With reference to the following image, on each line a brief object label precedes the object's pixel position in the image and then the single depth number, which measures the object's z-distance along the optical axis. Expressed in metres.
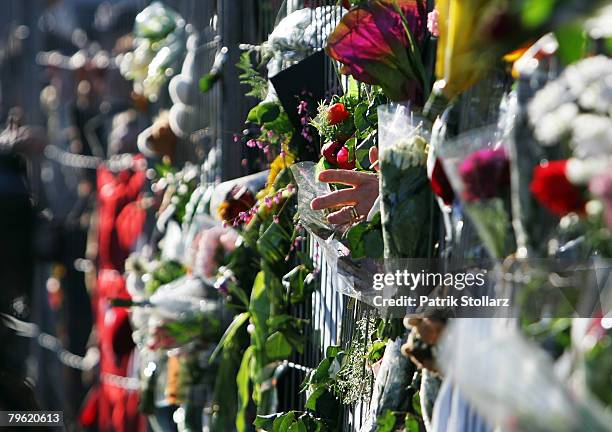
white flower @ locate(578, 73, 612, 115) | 3.52
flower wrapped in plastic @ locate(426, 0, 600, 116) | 3.23
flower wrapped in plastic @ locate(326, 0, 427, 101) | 6.00
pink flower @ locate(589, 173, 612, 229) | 3.40
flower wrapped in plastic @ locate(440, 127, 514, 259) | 4.15
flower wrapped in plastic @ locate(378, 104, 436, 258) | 5.64
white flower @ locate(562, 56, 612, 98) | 3.59
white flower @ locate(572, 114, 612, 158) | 3.44
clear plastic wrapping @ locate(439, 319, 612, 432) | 3.44
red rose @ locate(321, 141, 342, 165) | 7.00
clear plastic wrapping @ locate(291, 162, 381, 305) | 6.21
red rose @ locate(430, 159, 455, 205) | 5.06
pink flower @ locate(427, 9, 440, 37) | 5.62
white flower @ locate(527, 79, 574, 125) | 3.70
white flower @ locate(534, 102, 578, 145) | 3.63
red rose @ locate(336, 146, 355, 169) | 6.81
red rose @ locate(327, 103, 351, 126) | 6.91
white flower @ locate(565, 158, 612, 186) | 3.43
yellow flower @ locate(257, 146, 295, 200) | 8.02
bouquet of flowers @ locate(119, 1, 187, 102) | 11.94
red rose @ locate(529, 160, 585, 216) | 3.62
